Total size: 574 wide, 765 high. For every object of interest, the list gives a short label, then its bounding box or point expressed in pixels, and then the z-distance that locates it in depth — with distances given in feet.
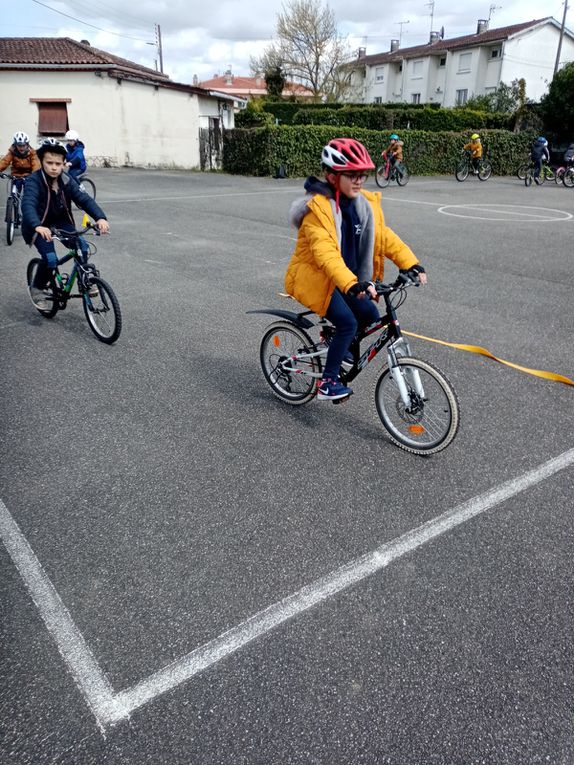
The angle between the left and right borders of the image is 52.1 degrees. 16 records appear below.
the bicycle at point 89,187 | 54.36
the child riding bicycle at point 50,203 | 19.61
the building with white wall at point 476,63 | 174.40
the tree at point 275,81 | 176.35
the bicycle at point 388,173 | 77.46
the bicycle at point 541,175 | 83.66
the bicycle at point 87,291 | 19.84
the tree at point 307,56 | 172.96
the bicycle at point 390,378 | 12.82
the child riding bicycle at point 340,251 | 12.21
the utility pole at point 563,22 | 151.17
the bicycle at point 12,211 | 36.78
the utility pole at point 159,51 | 219.61
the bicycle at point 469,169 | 86.74
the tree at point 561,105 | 110.52
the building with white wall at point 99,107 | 100.37
